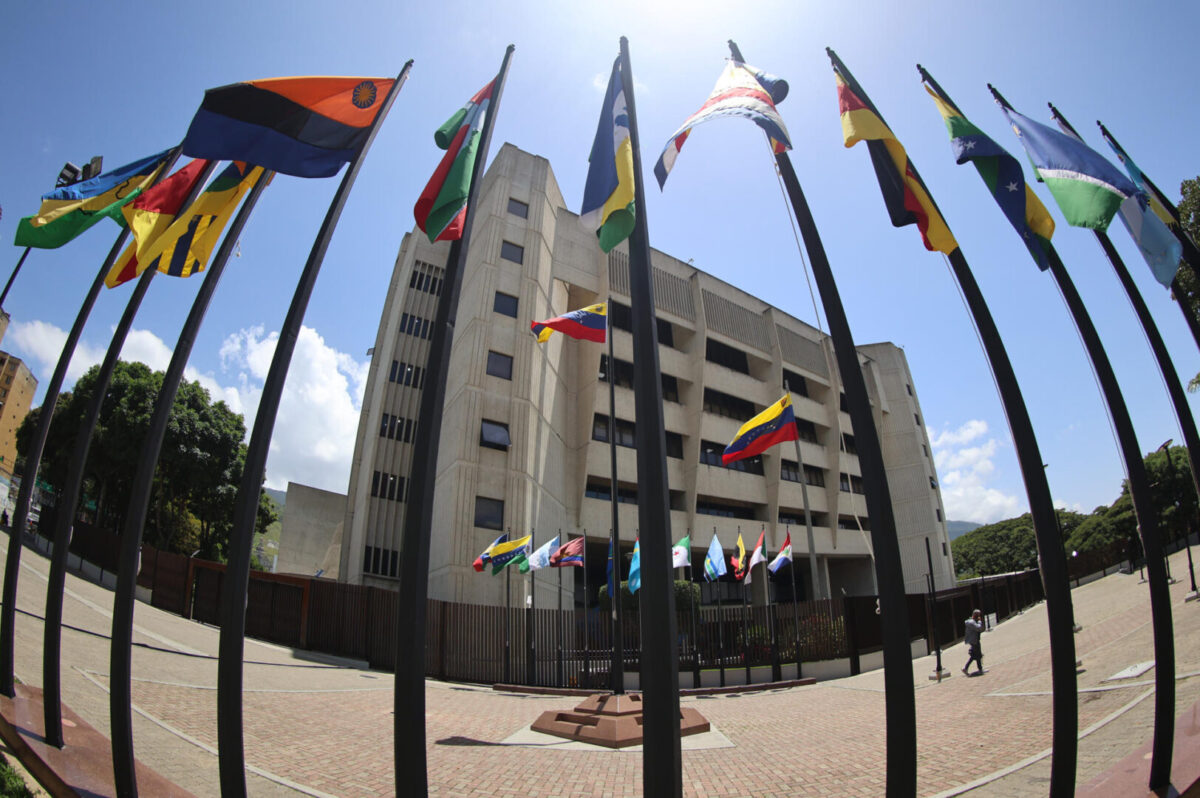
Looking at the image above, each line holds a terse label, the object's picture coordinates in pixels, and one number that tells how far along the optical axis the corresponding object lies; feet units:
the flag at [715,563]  61.21
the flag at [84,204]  20.81
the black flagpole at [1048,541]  11.32
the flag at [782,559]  62.82
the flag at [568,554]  55.42
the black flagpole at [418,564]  10.96
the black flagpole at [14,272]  28.55
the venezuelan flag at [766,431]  40.52
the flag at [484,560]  58.60
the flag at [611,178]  14.87
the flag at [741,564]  63.61
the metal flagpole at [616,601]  32.14
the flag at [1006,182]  16.14
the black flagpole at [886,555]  10.39
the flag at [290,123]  15.66
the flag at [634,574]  52.60
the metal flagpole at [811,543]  69.41
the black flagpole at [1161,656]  13.37
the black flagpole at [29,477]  19.62
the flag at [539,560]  58.08
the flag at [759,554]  65.41
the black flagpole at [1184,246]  18.97
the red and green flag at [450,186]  16.60
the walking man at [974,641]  42.70
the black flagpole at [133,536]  13.70
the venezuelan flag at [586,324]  34.86
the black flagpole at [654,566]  10.17
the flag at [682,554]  58.32
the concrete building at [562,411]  82.99
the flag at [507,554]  57.93
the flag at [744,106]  15.46
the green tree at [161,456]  92.53
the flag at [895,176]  15.42
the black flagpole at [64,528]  16.57
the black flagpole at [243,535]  11.87
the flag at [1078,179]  16.57
